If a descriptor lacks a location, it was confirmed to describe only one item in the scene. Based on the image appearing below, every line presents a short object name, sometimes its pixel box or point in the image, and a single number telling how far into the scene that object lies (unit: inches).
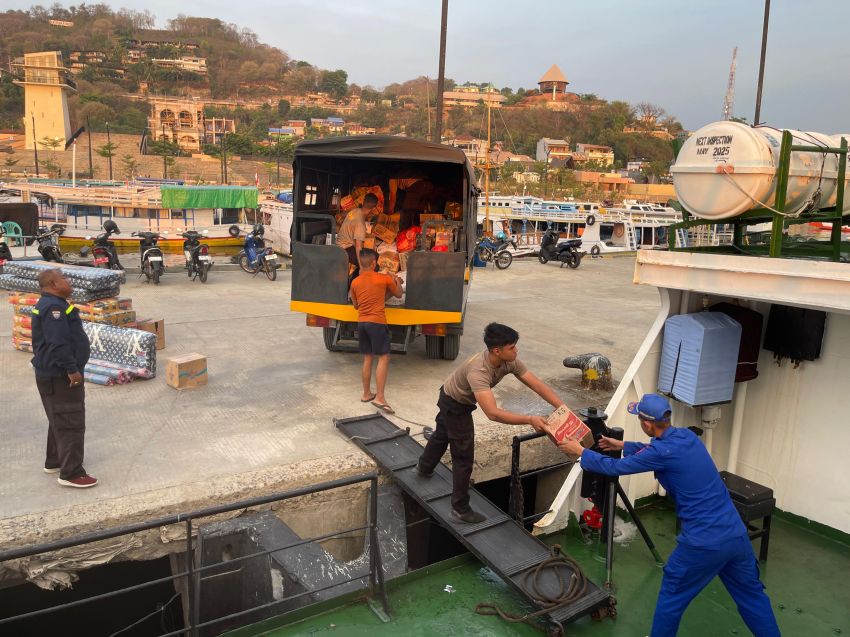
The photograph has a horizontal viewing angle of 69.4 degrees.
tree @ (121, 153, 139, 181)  2515.6
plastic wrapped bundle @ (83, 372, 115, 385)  263.1
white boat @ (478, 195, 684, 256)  1219.2
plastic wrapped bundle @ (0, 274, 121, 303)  294.4
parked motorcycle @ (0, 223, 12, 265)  494.3
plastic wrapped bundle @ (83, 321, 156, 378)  268.8
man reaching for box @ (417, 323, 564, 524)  148.4
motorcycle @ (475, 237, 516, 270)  704.4
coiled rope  143.8
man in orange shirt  247.0
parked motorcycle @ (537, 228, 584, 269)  729.6
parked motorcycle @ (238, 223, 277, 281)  559.2
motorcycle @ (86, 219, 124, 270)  490.1
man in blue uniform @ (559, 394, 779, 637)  125.1
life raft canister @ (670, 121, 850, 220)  171.3
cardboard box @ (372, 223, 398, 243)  336.6
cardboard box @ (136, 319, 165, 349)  309.3
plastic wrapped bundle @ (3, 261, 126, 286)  295.0
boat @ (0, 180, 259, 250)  1068.5
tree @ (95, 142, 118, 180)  2348.7
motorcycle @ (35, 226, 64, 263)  488.4
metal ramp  148.9
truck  270.1
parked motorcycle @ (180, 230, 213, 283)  518.9
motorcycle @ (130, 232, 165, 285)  495.8
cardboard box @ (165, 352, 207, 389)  259.0
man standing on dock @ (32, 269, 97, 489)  167.3
